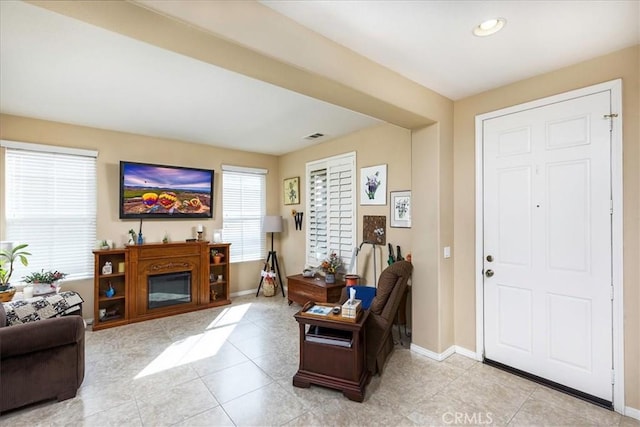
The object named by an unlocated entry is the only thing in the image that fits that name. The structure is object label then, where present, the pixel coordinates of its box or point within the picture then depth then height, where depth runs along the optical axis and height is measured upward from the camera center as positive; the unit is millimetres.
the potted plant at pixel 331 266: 4289 -770
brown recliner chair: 2611 -898
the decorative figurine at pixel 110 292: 4072 -1055
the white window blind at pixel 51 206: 3650 +113
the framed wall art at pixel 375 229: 3977 -203
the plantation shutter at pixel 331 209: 4457 +88
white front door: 2273 -242
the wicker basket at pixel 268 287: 5430 -1318
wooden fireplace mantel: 4051 -884
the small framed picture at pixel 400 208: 3693 +72
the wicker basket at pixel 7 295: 3074 -831
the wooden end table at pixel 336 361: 2344 -1195
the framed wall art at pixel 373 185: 3994 +396
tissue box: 2457 -794
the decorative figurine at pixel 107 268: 4020 -716
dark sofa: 2141 -1101
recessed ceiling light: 1873 +1202
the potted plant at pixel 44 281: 3373 -761
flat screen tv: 4312 +357
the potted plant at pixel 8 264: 3129 -573
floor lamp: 5512 -271
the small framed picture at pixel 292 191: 5500 +440
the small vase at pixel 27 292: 3213 -841
